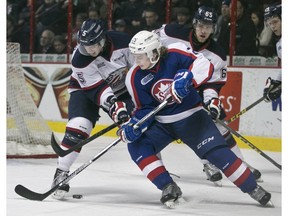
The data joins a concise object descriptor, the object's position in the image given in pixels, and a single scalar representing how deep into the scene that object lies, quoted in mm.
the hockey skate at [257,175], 8594
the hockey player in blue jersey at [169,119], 6691
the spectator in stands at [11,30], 15837
